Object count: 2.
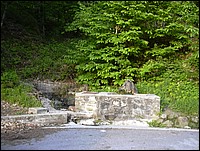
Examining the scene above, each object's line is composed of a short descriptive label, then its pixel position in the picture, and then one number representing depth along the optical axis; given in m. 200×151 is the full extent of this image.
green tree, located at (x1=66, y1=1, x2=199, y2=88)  9.41
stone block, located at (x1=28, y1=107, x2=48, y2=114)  6.31
